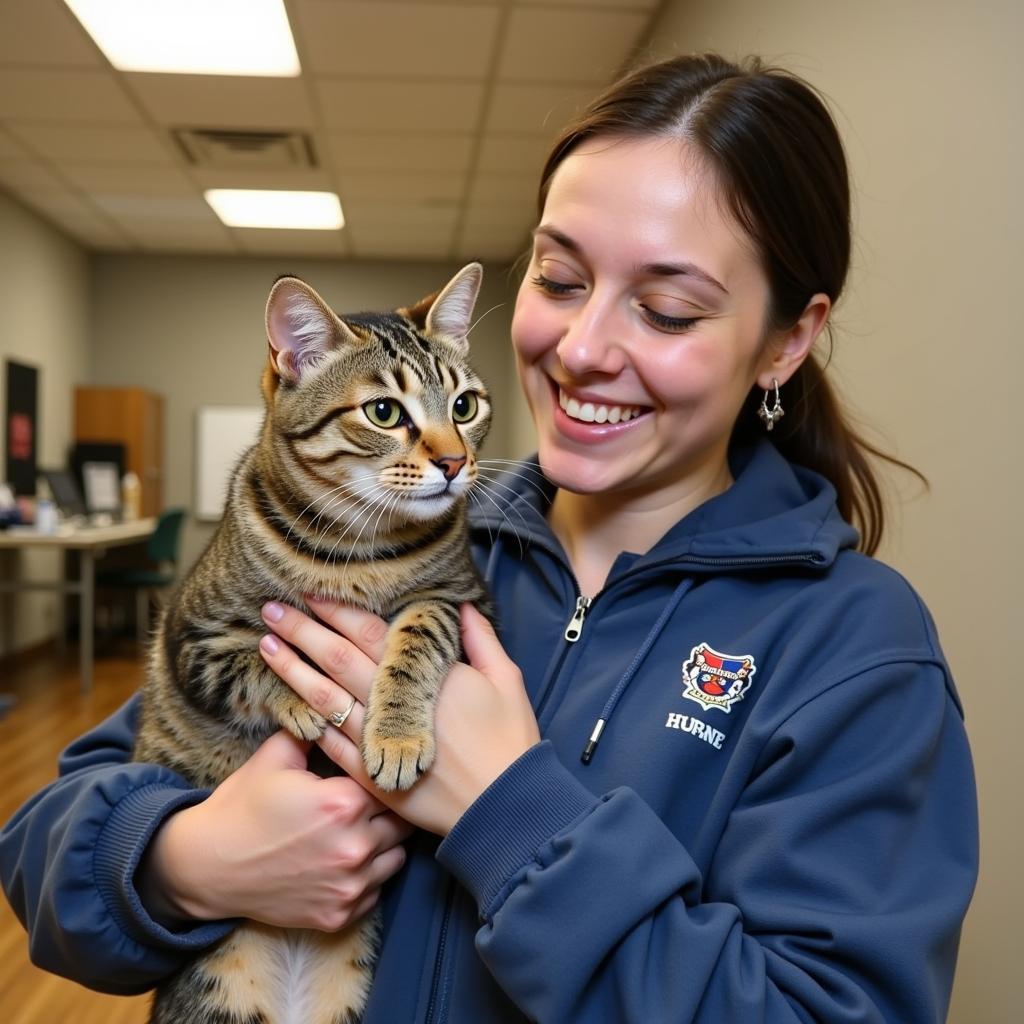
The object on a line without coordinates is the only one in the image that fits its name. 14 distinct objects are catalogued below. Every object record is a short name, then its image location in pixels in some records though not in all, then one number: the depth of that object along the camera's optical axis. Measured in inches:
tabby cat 40.7
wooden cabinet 286.2
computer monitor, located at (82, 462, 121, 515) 281.3
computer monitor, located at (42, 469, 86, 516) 255.8
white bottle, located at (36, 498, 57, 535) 217.0
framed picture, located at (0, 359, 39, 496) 240.7
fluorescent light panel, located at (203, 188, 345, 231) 234.2
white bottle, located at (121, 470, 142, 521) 277.4
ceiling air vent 189.2
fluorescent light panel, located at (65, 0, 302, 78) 139.0
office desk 204.4
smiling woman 28.9
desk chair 258.5
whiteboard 310.5
